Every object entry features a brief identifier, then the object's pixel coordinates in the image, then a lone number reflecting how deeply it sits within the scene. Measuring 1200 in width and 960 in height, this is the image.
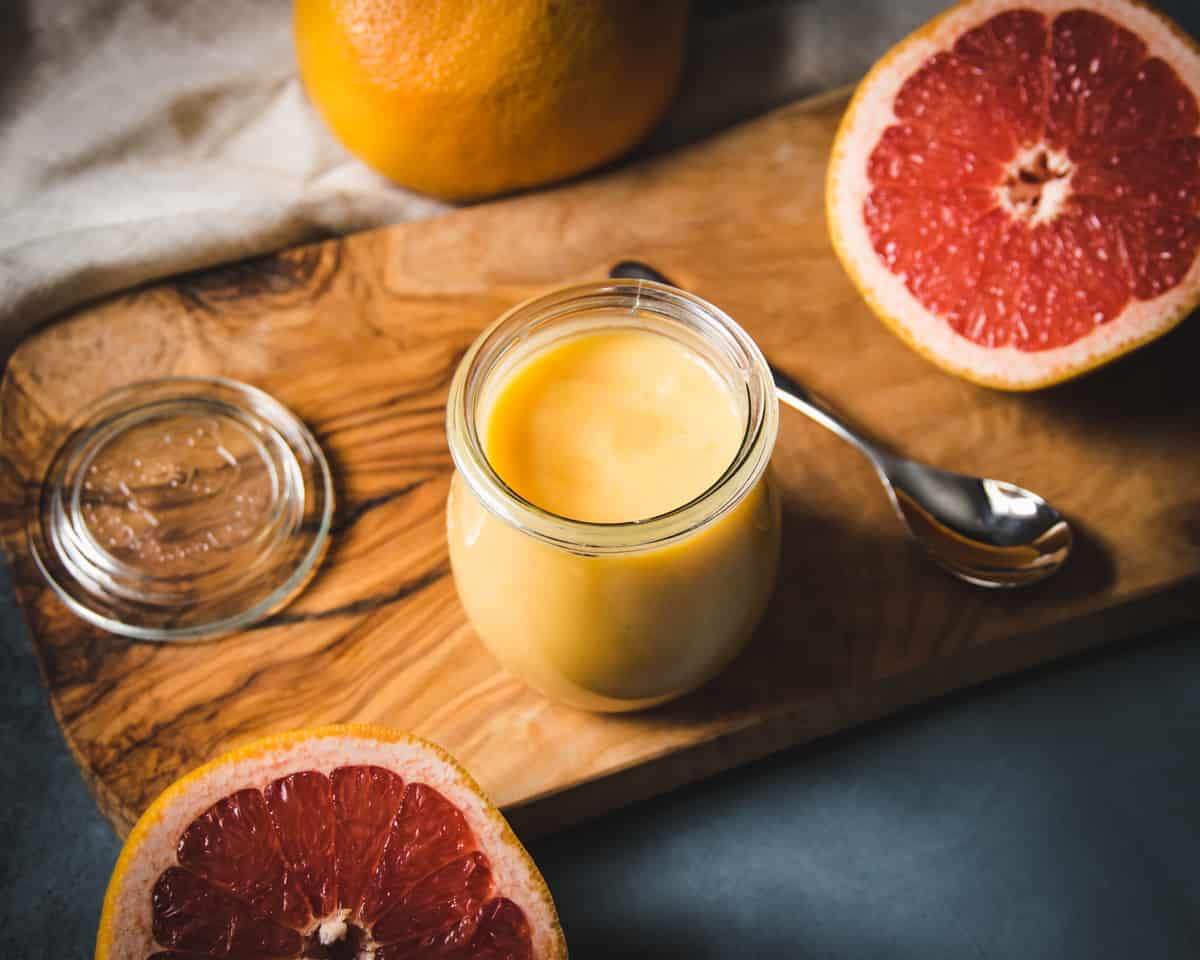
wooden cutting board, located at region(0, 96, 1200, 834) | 0.39
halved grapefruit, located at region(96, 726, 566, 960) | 0.34
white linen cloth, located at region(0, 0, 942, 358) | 0.45
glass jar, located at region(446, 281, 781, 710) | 0.32
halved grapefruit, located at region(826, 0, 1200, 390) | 0.41
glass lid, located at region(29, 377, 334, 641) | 0.40
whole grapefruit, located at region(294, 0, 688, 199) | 0.41
